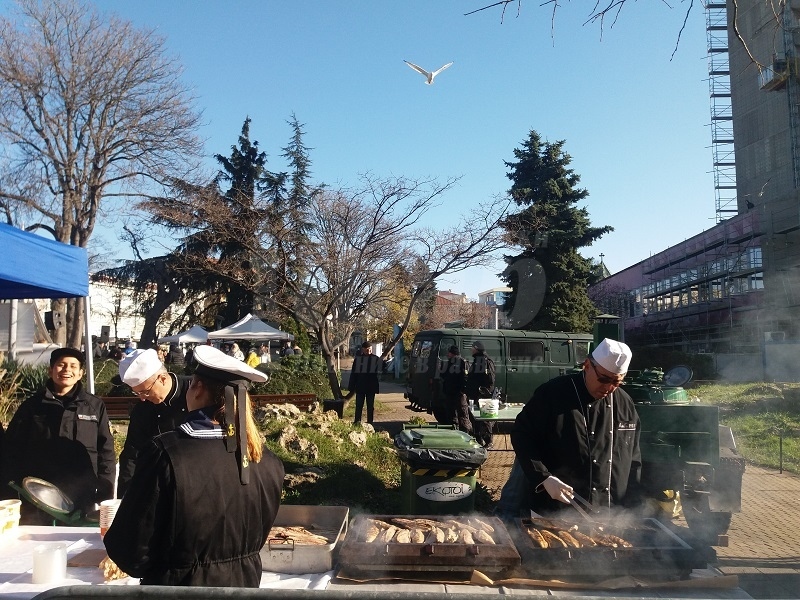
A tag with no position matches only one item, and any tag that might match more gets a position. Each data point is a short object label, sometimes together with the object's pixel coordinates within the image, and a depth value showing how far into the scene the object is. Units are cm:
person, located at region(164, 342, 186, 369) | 2276
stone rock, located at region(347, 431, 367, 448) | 932
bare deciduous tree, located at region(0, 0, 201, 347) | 1823
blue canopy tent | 492
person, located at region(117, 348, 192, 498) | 370
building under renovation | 3112
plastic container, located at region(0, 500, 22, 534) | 330
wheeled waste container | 571
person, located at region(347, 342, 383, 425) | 1338
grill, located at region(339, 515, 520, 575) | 293
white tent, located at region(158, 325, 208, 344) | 2626
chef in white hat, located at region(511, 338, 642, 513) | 376
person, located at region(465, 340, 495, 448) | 1127
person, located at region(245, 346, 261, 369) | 1502
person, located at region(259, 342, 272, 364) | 2074
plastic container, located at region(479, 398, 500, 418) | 1018
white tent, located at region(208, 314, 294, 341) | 2078
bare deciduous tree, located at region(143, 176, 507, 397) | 1345
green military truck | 1474
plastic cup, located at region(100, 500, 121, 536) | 300
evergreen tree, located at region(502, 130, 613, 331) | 3005
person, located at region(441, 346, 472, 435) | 1116
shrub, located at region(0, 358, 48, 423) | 913
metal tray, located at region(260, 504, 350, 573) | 295
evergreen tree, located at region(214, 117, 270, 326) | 2996
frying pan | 361
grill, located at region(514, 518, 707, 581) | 292
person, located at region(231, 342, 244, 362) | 1842
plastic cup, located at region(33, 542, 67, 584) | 266
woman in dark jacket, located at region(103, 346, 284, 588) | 204
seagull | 677
